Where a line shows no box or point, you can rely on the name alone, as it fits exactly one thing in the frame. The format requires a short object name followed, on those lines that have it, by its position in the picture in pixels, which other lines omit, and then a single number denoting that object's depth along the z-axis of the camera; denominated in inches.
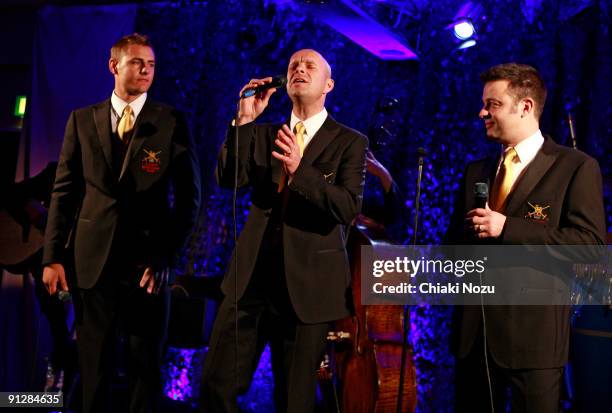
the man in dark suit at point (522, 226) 98.8
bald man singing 108.3
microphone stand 110.0
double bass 140.1
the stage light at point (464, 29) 180.5
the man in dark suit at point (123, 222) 120.0
